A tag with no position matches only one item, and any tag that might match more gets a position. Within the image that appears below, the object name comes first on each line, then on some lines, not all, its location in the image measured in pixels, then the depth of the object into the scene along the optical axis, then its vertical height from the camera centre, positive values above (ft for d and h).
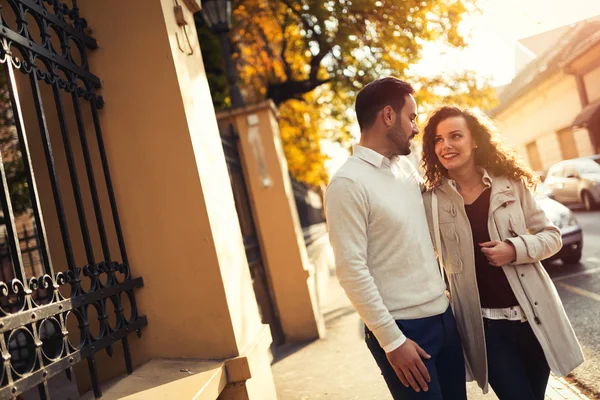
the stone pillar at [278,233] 24.16 -0.36
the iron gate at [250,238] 22.90 -0.29
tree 27.91 +9.08
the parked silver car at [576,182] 49.42 -2.21
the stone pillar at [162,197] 10.37 +1.00
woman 8.89 -1.37
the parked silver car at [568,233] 27.48 -3.59
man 7.76 -0.80
